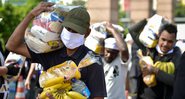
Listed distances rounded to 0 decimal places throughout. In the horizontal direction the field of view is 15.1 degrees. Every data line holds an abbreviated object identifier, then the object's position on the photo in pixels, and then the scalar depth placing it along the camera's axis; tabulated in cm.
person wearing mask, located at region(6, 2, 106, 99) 537
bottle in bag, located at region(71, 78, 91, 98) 535
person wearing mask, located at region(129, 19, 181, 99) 740
